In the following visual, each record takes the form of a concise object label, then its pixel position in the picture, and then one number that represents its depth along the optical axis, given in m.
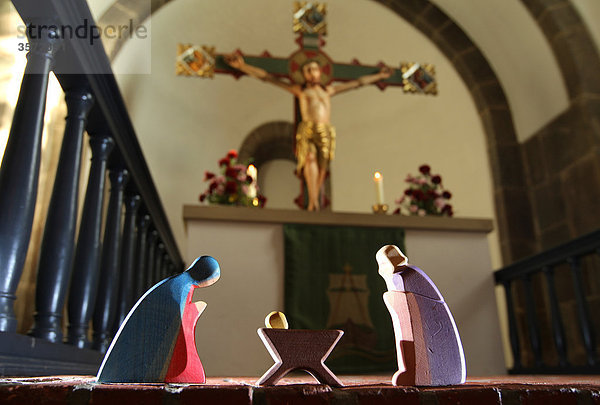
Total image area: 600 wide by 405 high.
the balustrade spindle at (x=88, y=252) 1.57
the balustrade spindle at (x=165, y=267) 3.76
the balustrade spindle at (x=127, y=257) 2.26
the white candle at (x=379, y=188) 4.00
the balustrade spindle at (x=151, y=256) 2.93
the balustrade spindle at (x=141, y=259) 2.60
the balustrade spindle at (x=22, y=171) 1.08
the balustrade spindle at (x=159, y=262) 3.40
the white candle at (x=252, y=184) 3.73
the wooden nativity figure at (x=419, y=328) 0.65
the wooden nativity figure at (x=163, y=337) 0.65
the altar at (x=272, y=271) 2.98
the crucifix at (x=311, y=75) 4.01
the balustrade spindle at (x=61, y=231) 1.32
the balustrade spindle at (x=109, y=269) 1.86
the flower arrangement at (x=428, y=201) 3.88
